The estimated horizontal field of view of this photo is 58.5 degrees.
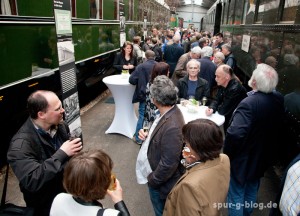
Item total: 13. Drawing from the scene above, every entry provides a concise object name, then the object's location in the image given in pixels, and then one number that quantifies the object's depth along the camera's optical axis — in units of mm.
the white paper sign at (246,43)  6198
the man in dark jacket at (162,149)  2229
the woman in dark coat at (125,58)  6391
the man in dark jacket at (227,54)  6773
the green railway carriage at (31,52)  3508
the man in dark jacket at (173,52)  7977
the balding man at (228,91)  3748
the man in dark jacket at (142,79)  4641
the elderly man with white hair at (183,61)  5406
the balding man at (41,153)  1884
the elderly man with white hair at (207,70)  5211
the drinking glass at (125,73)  5345
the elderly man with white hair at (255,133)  2592
